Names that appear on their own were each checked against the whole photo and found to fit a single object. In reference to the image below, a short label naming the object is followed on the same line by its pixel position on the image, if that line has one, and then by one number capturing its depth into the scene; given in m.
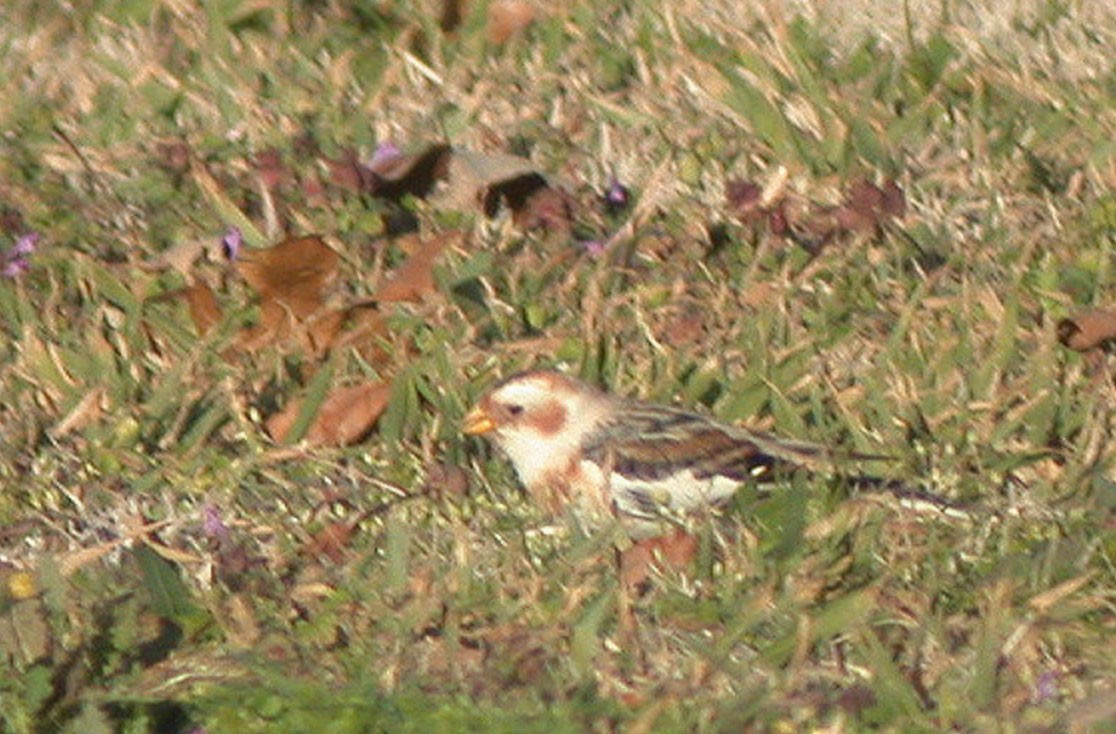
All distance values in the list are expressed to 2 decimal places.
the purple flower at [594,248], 13.80
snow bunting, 11.72
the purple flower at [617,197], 14.42
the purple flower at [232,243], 13.81
